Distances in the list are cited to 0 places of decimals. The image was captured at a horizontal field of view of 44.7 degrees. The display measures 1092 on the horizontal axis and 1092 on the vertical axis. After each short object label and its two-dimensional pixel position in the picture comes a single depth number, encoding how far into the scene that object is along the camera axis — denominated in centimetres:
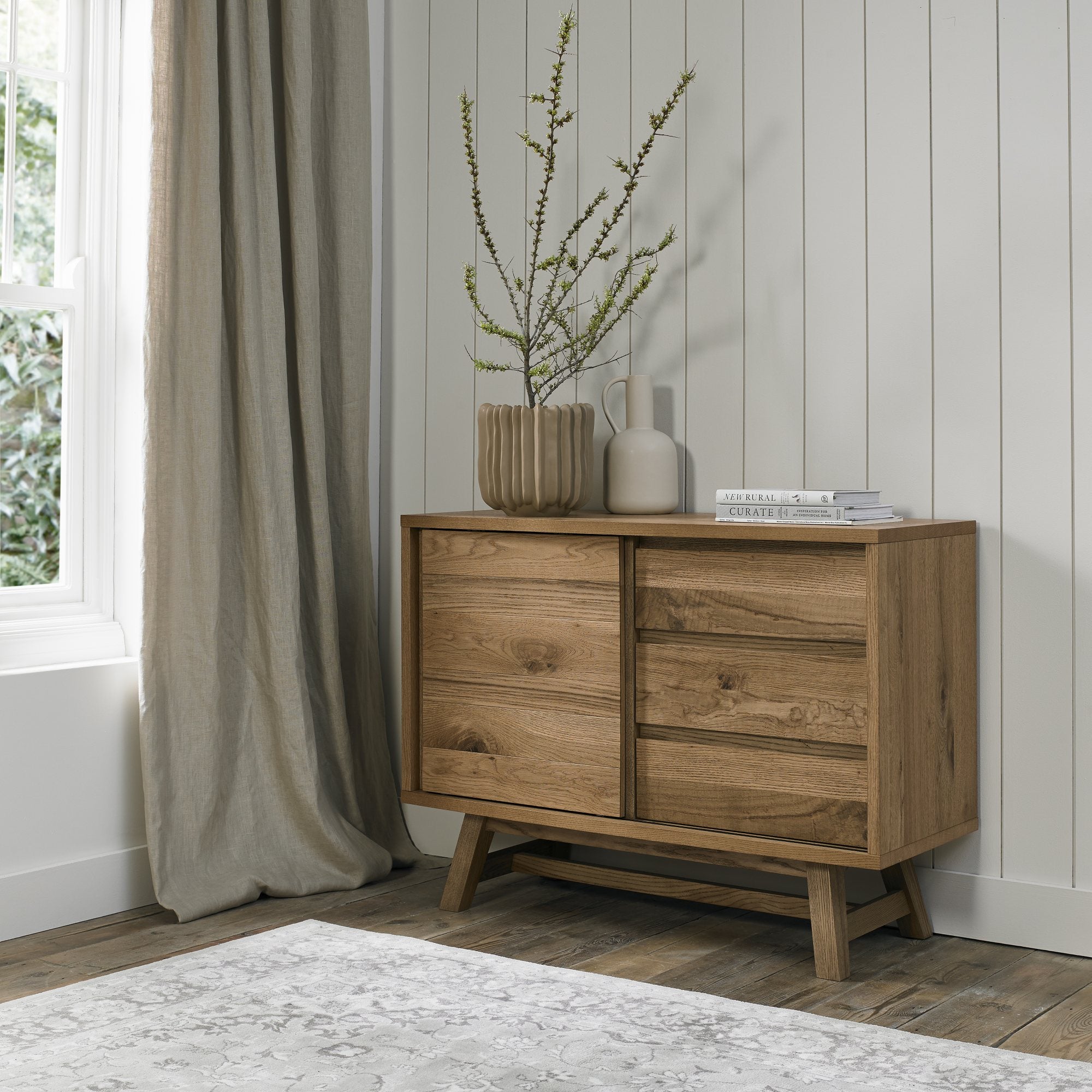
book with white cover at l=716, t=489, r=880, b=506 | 212
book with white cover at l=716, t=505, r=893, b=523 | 212
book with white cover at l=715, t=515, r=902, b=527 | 212
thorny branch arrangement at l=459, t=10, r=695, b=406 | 256
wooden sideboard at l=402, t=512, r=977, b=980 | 210
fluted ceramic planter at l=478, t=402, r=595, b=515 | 248
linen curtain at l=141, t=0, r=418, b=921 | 253
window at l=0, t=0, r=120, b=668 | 252
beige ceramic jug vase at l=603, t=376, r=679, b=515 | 255
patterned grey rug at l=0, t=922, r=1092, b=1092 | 170
